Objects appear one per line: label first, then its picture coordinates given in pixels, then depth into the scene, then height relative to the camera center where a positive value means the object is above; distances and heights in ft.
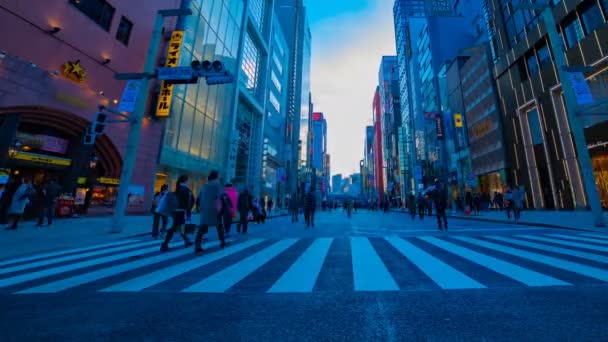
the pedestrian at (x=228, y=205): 27.71 +1.01
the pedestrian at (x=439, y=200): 34.99 +2.66
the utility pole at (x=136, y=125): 31.32 +11.00
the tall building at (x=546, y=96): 63.31 +36.08
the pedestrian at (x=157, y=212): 24.34 +0.01
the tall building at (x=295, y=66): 237.25 +149.06
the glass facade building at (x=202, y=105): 71.00 +33.42
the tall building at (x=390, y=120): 280.10 +116.70
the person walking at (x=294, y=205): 62.61 +2.56
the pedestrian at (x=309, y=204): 44.39 +2.06
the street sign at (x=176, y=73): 31.86 +16.57
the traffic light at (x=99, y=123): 30.30 +9.90
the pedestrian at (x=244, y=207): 34.65 +1.04
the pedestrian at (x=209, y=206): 19.01 +0.55
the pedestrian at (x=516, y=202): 45.90 +3.62
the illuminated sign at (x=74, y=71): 45.93 +24.20
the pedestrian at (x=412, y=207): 66.13 +2.98
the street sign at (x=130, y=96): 31.95 +13.98
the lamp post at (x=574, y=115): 33.04 +14.14
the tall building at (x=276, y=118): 164.45 +65.84
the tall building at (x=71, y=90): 39.73 +19.93
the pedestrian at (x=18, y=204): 32.17 +0.63
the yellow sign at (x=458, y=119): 124.67 +46.59
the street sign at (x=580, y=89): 32.91 +16.43
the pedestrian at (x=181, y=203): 21.27 +0.82
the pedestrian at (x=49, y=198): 35.44 +1.60
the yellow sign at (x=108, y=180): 55.42 +6.45
